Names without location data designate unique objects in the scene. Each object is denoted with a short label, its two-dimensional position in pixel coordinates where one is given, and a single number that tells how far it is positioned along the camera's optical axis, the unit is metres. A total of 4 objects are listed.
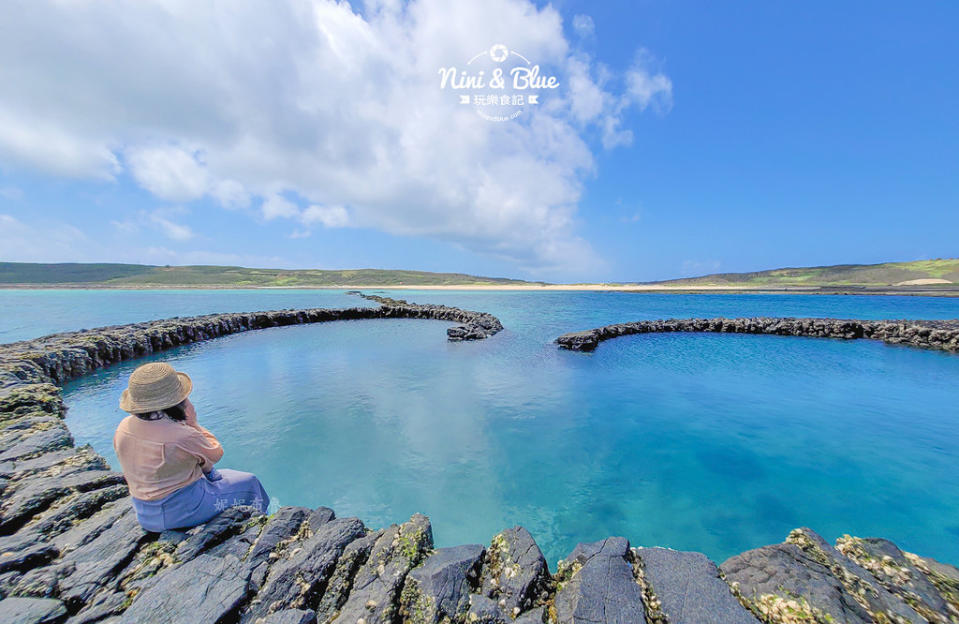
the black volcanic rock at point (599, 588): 2.61
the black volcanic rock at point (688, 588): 2.64
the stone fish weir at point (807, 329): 17.80
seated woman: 3.12
